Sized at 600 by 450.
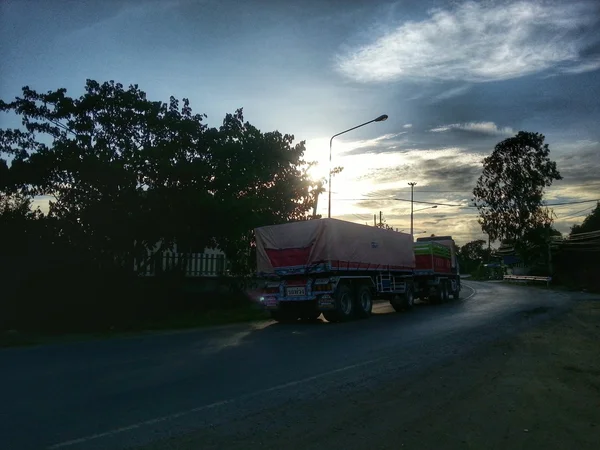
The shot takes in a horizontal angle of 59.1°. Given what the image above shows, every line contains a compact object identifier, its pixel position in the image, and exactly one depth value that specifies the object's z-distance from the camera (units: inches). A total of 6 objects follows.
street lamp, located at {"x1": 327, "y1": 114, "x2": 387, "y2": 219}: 1027.9
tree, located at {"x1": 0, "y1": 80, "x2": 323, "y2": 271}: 685.9
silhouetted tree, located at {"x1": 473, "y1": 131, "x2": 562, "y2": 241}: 1967.3
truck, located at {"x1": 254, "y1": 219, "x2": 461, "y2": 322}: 669.9
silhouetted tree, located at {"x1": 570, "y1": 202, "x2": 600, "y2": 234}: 2276.3
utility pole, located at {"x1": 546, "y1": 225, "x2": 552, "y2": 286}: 2104.8
